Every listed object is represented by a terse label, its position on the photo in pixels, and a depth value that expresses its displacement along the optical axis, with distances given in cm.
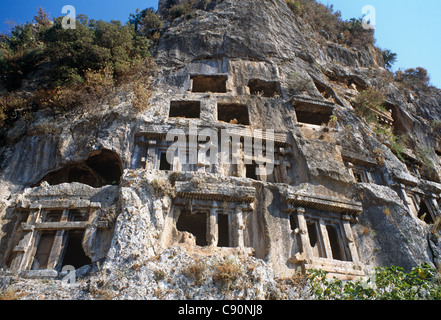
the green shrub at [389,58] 2648
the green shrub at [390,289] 655
